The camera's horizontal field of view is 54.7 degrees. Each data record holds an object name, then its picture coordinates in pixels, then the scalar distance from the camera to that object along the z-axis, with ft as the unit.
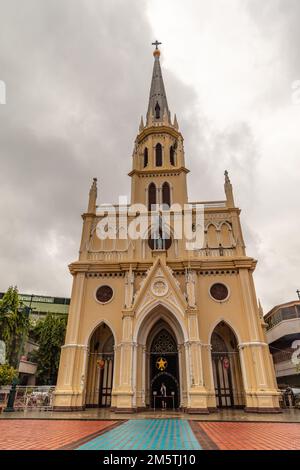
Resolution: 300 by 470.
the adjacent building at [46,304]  188.03
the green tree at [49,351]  113.50
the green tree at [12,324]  82.69
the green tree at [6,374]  66.58
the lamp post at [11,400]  54.39
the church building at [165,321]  57.41
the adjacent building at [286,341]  101.91
